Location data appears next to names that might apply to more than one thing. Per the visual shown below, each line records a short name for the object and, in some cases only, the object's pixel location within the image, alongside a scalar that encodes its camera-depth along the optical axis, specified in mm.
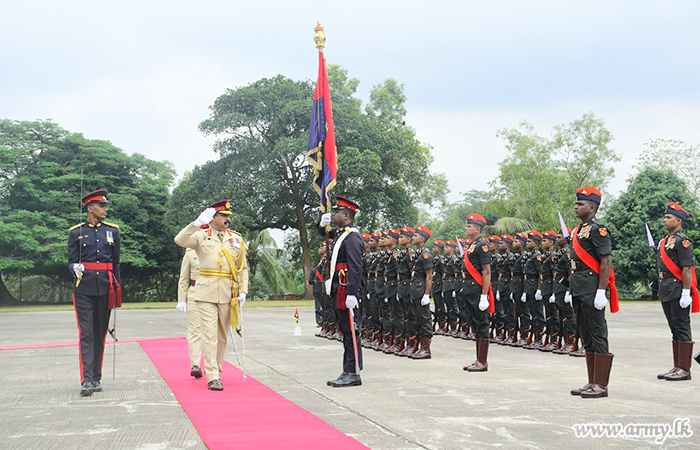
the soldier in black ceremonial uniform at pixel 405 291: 9906
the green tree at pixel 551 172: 37594
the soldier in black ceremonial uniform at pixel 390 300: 10305
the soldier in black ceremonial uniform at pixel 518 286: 11562
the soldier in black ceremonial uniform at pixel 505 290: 11906
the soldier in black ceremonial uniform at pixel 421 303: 9523
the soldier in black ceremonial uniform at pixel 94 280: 6816
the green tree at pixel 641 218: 31984
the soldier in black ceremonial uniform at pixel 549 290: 10594
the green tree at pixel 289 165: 30625
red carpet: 4594
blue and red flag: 8916
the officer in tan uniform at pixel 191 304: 7771
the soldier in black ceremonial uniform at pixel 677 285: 7453
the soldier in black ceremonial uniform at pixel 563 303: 10102
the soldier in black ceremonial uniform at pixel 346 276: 6949
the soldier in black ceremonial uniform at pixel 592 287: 6266
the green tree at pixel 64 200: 32625
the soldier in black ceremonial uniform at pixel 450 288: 13195
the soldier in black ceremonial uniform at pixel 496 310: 12307
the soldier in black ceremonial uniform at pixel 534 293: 11000
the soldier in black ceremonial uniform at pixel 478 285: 8094
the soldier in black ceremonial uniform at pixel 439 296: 13727
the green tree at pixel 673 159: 40162
